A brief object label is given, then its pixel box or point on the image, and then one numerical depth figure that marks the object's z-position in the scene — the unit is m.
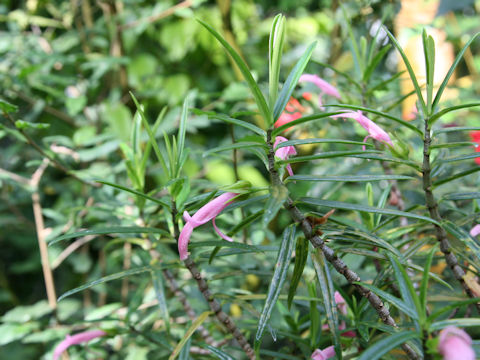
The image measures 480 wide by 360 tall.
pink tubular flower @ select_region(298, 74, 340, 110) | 0.53
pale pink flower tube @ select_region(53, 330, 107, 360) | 0.48
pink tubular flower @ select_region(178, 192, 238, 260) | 0.32
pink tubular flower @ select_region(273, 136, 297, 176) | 0.34
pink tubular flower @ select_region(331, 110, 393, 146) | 0.38
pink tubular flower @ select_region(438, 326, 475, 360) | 0.23
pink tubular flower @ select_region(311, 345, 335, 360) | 0.36
